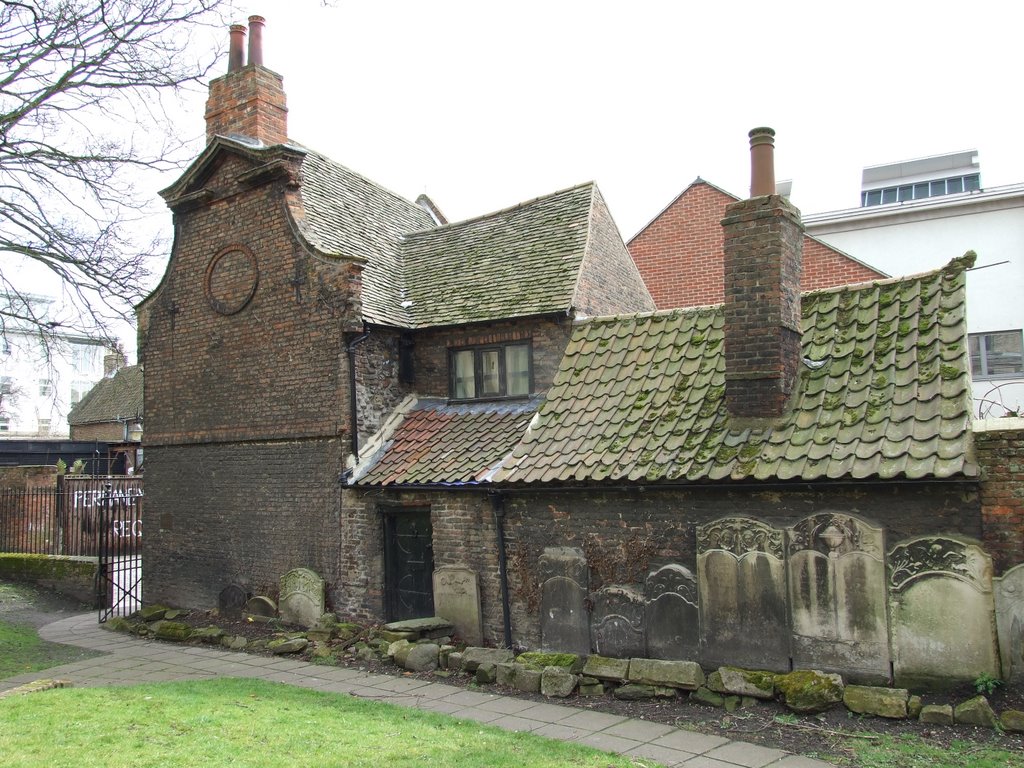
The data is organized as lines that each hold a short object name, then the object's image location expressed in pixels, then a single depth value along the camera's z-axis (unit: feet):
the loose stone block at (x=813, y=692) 26.32
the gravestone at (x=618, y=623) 32.65
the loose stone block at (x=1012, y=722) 23.30
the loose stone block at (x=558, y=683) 30.32
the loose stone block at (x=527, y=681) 31.04
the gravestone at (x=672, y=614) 31.22
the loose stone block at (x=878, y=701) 25.32
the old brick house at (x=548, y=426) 28.02
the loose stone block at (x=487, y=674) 32.37
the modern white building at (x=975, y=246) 72.28
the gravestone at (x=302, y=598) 43.04
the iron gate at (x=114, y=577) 53.31
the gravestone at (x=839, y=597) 27.40
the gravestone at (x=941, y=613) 25.66
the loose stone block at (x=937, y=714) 24.43
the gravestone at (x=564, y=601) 34.22
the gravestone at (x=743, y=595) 29.32
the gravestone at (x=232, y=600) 47.03
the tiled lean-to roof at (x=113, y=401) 136.15
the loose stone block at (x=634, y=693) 29.32
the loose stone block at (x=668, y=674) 28.86
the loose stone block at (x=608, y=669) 30.17
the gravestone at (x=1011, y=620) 25.21
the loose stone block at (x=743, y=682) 27.55
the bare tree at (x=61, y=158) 39.93
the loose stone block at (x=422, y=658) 34.78
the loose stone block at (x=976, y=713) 23.88
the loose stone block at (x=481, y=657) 33.09
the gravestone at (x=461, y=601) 37.63
